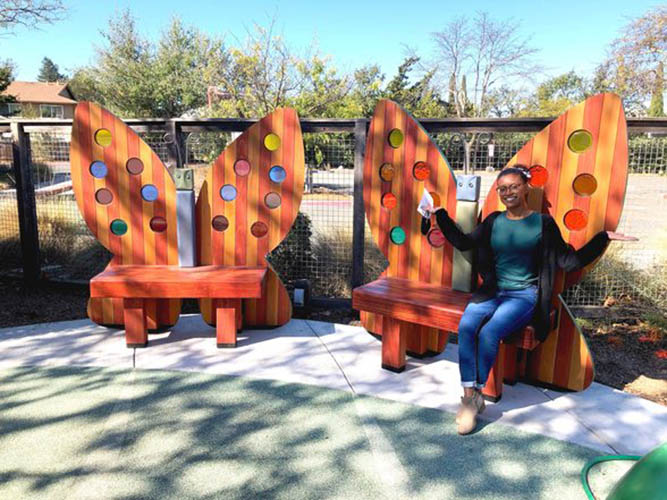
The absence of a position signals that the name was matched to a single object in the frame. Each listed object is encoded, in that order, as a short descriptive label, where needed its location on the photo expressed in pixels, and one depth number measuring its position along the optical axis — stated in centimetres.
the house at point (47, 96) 5756
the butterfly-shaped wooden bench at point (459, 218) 323
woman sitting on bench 304
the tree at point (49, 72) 10400
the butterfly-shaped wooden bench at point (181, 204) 436
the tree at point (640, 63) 2267
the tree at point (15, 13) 1030
